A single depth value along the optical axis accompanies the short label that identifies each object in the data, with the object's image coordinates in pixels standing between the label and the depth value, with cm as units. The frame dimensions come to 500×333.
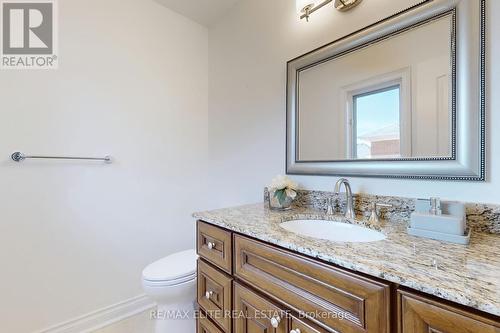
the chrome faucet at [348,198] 108
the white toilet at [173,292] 132
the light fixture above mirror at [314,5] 117
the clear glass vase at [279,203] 128
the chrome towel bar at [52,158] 135
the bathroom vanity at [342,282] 47
